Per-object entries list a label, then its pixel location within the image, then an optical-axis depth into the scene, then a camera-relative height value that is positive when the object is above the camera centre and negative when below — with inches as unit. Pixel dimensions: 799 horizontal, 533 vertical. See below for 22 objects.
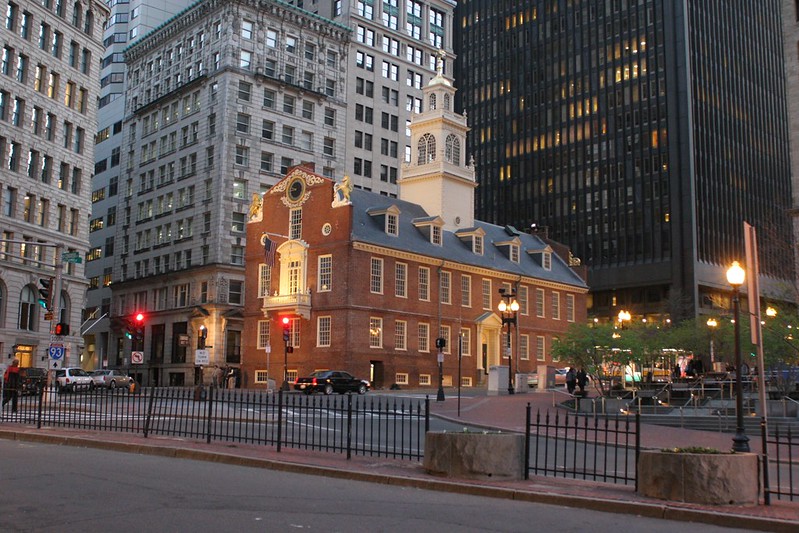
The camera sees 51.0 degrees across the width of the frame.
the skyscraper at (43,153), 2213.3 +591.4
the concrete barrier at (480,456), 546.6 -57.8
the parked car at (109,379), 2197.7 -41.4
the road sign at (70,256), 1429.6 +181.5
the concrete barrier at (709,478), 463.2 -60.0
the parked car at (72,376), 1998.6 -32.9
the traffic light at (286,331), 1958.7 +80.5
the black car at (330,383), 1868.8 -38.2
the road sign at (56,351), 1255.5 +17.4
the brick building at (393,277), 2241.6 +260.4
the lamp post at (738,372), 619.5 -1.0
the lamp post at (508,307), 1736.7 +127.6
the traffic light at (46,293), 1368.1 +113.0
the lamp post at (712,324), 2225.9 +124.6
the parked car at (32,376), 1178.0 -28.0
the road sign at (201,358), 1440.7 +11.1
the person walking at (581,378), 1558.8 -17.1
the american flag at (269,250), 2242.9 +305.1
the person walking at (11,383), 1037.8 -27.7
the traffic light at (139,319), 2017.7 +106.6
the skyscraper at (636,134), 4306.1 +1311.3
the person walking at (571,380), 1743.0 -23.5
